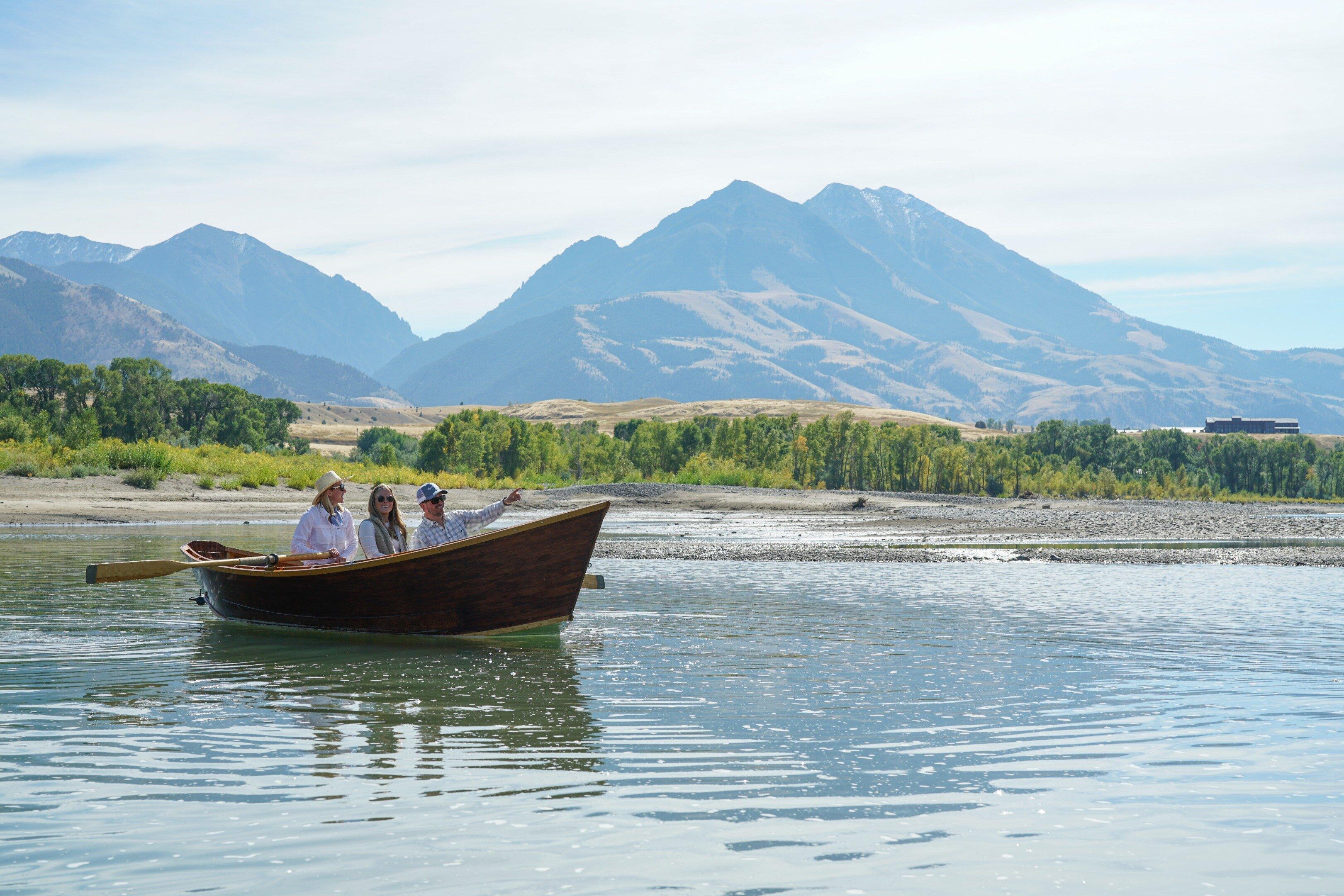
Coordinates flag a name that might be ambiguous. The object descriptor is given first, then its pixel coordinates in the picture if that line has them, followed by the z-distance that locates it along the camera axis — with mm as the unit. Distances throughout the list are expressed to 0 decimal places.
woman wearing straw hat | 17734
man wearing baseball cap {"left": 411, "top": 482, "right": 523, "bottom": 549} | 16625
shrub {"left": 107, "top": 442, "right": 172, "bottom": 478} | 51219
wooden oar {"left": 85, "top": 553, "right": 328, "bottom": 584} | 18453
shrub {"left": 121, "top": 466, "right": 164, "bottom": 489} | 49188
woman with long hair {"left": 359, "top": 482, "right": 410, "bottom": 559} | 17125
